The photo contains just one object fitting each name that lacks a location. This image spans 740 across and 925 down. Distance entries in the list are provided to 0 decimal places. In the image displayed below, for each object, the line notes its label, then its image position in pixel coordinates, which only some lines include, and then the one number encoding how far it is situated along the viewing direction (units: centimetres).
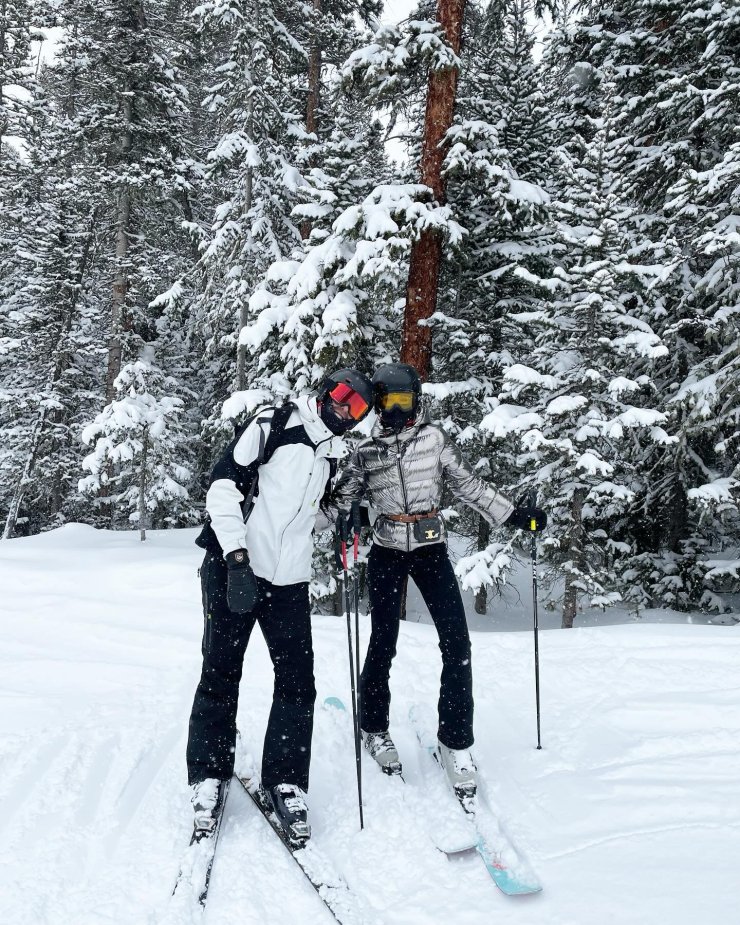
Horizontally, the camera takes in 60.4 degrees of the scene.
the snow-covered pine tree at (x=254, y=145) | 1349
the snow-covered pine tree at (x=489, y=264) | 1039
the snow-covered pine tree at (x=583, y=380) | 905
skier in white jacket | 355
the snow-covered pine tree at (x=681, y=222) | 1016
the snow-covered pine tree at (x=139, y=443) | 1492
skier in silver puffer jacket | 398
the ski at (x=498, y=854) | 301
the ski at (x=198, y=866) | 294
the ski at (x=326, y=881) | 284
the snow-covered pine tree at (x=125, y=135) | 1736
